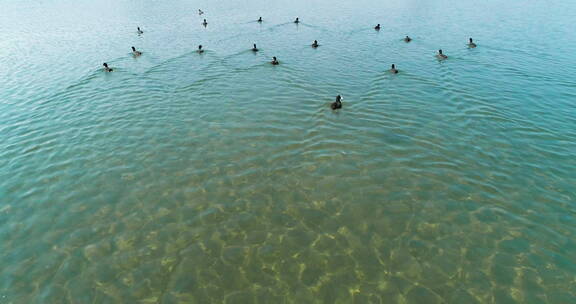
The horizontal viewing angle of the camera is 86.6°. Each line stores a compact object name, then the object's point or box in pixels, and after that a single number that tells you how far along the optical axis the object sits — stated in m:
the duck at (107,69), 37.69
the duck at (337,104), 26.81
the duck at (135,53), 43.19
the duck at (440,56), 40.11
